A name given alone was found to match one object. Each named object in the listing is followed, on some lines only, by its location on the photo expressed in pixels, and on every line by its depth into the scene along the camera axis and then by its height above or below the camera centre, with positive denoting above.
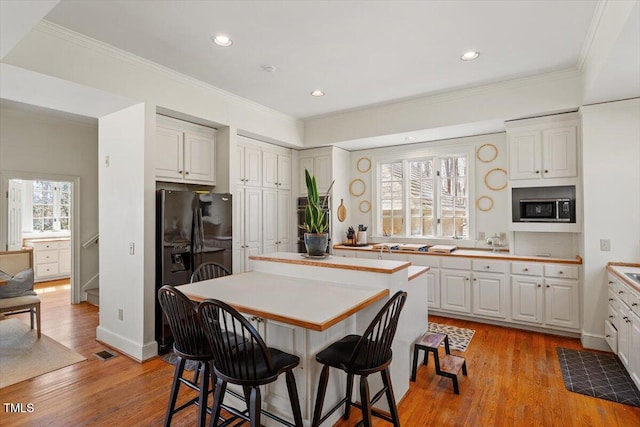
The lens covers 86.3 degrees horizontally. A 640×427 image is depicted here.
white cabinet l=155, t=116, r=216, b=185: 3.64 +0.71
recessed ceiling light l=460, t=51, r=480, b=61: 3.14 +1.48
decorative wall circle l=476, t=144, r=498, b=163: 4.64 +0.83
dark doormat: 2.57 -1.37
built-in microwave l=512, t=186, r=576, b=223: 3.79 +0.10
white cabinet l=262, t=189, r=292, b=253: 4.97 -0.09
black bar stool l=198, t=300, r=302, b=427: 1.67 -0.78
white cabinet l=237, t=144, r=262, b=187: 4.58 +0.67
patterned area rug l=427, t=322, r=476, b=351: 3.57 -1.37
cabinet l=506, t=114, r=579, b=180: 3.74 +0.75
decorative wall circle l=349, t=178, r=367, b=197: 5.73 +0.45
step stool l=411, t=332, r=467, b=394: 2.64 -1.22
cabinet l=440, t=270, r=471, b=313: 4.27 -0.98
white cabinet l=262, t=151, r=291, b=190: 5.00 +0.67
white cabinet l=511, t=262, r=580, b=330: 3.66 -0.91
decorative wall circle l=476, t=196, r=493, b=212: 4.69 +0.14
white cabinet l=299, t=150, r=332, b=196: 5.38 +0.75
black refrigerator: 3.41 -0.23
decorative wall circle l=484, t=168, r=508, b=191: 4.59 +0.47
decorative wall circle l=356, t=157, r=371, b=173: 5.67 +0.83
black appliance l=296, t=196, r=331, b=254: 5.41 +0.00
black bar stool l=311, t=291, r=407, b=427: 1.82 -0.80
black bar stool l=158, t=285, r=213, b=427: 1.92 -0.70
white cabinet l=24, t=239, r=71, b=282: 6.70 -0.87
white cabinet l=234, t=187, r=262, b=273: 4.48 -0.15
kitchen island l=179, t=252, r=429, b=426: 1.92 -0.52
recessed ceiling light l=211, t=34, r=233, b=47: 2.84 +1.48
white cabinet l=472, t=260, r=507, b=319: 4.05 -0.91
